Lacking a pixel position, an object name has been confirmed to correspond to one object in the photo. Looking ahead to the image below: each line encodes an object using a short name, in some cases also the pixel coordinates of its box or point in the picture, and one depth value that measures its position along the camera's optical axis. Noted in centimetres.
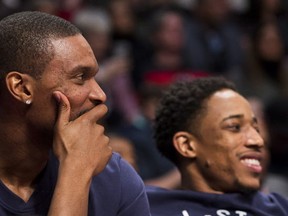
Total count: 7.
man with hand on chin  408
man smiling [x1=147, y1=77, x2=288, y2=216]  543
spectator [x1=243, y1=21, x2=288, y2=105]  1078
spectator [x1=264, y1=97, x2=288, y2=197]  986
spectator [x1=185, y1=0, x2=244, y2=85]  1116
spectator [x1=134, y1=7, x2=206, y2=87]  1055
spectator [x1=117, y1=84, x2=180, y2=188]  880
